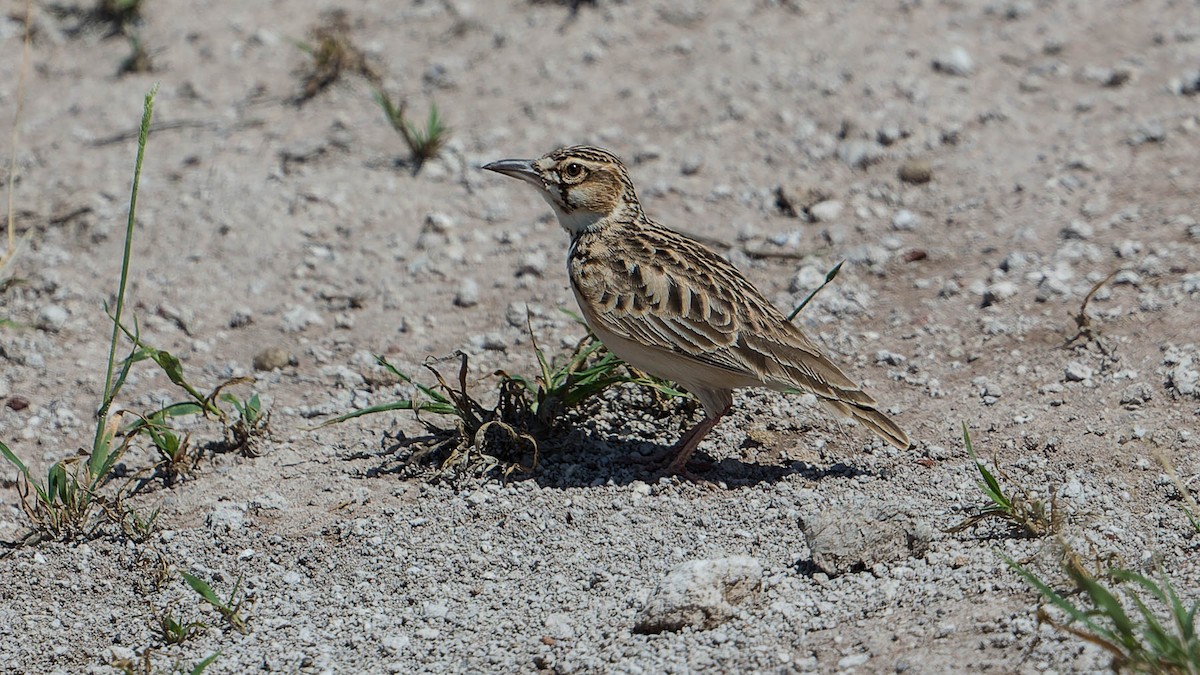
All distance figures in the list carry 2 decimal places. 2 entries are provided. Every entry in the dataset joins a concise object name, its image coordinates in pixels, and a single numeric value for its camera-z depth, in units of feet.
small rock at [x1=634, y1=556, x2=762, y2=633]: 29.76
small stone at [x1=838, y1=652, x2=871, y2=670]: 27.45
